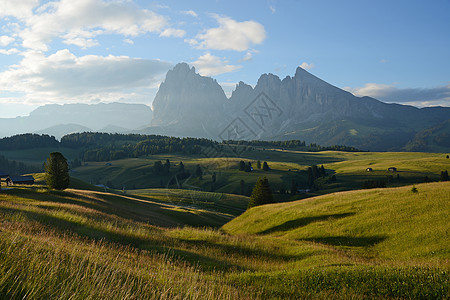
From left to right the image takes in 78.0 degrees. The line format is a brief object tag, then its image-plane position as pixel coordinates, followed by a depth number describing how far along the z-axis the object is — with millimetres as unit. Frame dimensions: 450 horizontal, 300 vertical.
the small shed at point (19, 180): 86581
